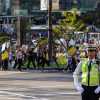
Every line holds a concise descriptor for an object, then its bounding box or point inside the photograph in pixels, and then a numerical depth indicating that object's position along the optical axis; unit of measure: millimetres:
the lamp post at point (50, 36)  32781
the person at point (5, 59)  30734
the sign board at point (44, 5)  38688
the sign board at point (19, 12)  56916
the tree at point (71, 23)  59700
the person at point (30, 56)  31047
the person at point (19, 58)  30594
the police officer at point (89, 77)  9203
